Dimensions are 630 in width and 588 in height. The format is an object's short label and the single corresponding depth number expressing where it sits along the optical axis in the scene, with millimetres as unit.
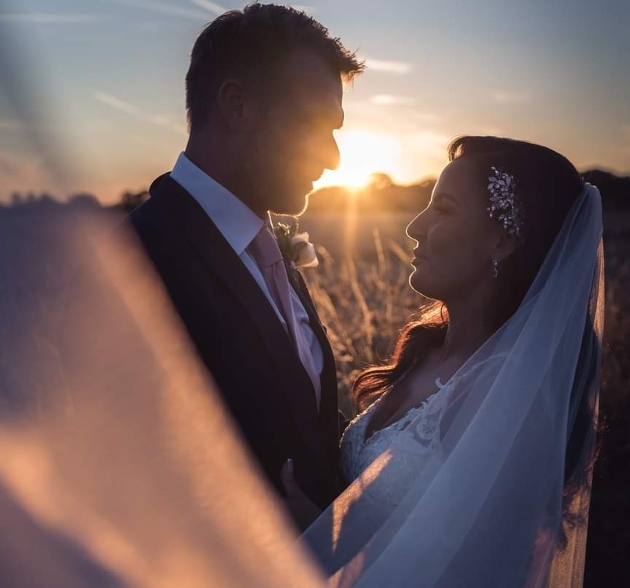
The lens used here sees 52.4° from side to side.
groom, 2543
